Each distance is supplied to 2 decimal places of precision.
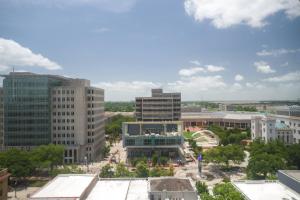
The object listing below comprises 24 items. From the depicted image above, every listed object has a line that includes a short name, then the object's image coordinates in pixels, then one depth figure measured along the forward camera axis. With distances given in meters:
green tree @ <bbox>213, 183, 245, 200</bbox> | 42.32
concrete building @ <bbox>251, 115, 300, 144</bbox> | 118.56
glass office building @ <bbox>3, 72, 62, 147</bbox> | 94.62
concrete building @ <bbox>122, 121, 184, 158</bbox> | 97.31
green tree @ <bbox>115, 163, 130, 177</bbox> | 65.19
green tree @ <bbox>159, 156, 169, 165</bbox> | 88.56
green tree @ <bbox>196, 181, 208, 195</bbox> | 54.61
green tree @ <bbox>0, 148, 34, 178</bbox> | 69.12
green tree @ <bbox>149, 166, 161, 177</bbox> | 65.88
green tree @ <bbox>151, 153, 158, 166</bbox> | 87.62
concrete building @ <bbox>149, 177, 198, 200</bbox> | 44.81
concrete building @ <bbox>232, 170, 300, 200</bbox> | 44.20
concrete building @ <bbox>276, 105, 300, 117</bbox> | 134.75
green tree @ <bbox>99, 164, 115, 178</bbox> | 67.44
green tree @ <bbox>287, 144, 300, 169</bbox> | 77.38
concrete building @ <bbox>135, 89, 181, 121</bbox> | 144.12
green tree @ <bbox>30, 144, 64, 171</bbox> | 75.69
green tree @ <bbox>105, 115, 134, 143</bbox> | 143.30
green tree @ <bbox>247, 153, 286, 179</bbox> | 67.50
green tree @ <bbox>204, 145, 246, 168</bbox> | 83.04
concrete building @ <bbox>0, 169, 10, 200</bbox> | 49.88
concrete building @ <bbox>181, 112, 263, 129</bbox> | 183.00
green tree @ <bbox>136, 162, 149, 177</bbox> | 66.56
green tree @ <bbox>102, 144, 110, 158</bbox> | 104.54
